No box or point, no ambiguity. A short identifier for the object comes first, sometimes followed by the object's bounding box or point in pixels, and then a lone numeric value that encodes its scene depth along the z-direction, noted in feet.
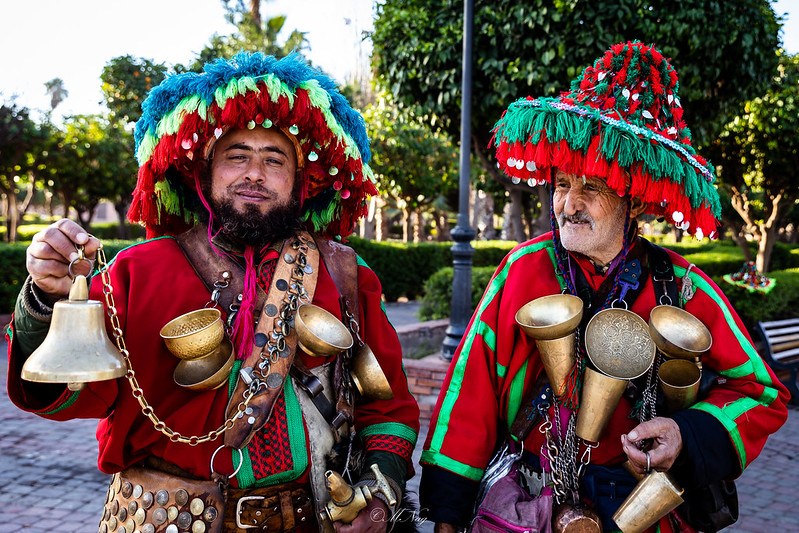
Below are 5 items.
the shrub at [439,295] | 28.04
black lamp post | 20.70
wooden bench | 23.61
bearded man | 5.90
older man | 6.69
